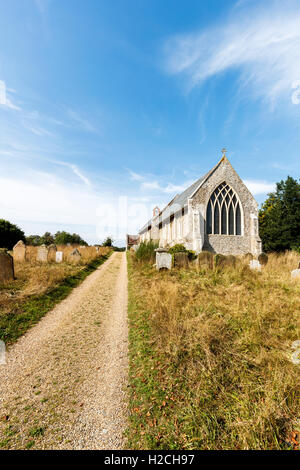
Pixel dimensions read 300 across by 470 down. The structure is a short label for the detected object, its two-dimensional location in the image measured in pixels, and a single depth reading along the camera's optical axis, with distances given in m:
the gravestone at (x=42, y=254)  12.17
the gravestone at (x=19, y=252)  12.20
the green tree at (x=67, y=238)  44.54
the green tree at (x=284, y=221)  20.05
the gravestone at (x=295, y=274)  8.20
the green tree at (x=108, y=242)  44.94
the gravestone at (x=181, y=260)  11.15
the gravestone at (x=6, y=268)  7.35
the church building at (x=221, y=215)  18.03
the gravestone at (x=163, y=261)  10.55
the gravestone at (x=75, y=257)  13.84
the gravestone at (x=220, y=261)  10.58
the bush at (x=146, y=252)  13.04
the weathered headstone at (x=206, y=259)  10.63
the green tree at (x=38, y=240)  39.21
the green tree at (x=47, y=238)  49.53
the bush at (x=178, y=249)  16.51
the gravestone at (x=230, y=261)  10.76
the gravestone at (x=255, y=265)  10.62
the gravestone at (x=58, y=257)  12.98
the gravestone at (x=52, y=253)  13.09
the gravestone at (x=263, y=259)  11.58
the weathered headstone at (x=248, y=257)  12.27
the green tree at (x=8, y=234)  29.22
